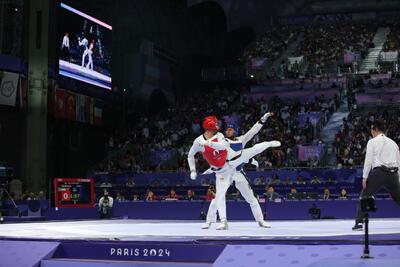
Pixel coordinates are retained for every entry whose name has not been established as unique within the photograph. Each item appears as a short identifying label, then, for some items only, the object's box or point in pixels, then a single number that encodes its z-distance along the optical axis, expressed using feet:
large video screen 101.30
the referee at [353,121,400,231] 32.14
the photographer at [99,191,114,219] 75.97
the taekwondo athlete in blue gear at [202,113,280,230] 38.60
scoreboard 74.04
